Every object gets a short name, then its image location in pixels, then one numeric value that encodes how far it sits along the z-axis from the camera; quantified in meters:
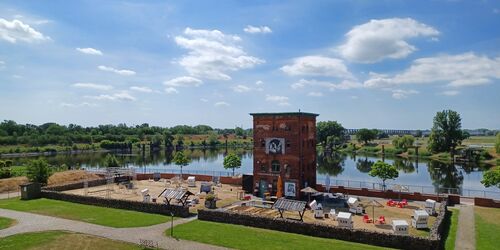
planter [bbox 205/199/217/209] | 34.21
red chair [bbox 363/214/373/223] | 30.67
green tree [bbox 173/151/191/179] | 61.41
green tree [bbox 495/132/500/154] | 88.26
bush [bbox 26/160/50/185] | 44.00
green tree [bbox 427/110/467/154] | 113.25
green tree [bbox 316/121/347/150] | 168.50
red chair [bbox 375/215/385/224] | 30.22
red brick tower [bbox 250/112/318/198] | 41.09
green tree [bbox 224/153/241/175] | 57.41
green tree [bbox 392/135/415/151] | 133.75
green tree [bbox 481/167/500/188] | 38.02
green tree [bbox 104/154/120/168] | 63.62
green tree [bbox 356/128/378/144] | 164.75
